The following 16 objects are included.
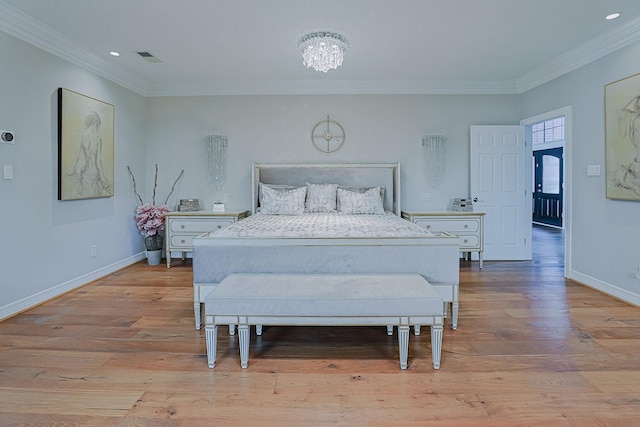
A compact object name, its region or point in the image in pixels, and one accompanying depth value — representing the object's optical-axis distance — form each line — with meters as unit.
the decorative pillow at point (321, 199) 4.73
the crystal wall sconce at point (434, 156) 5.20
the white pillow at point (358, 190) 4.82
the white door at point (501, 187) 5.13
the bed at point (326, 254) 2.73
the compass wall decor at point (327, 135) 5.27
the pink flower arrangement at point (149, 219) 4.90
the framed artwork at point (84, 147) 3.65
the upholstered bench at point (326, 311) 2.17
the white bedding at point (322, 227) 2.87
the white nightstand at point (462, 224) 4.83
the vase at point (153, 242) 5.02
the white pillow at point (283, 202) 4.56
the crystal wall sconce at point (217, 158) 5.25
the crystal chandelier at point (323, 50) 3.40
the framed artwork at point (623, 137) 3.32
